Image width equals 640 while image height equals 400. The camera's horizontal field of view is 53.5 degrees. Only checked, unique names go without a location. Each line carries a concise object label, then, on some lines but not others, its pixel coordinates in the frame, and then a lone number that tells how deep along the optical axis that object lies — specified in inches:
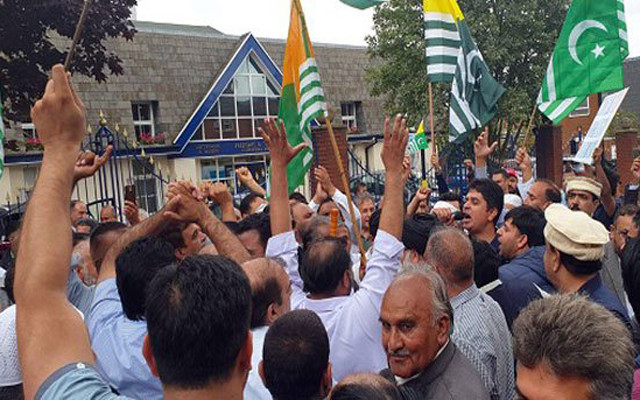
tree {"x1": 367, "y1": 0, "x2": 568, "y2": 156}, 754.2
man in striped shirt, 109.7
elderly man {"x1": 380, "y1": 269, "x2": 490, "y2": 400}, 95.6
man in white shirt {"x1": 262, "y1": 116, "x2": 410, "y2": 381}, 114.4
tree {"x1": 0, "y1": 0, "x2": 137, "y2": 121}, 398.9
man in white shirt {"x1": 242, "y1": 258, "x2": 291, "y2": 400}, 104.1
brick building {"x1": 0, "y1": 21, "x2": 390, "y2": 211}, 924.0
